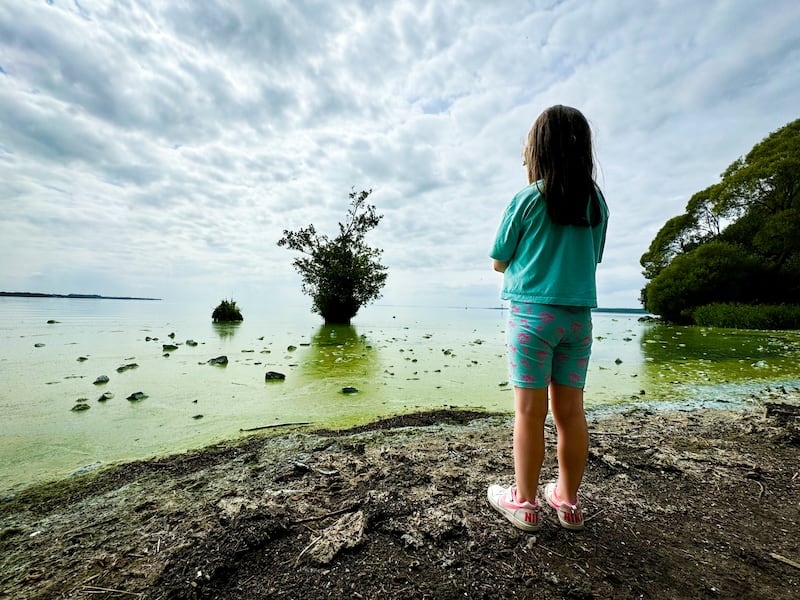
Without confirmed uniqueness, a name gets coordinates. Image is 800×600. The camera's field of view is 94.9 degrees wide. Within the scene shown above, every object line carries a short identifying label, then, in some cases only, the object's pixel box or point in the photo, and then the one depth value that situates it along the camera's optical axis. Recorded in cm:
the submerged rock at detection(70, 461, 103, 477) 252
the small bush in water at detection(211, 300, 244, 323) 1981
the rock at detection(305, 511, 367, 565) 146
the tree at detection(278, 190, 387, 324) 1988
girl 171
